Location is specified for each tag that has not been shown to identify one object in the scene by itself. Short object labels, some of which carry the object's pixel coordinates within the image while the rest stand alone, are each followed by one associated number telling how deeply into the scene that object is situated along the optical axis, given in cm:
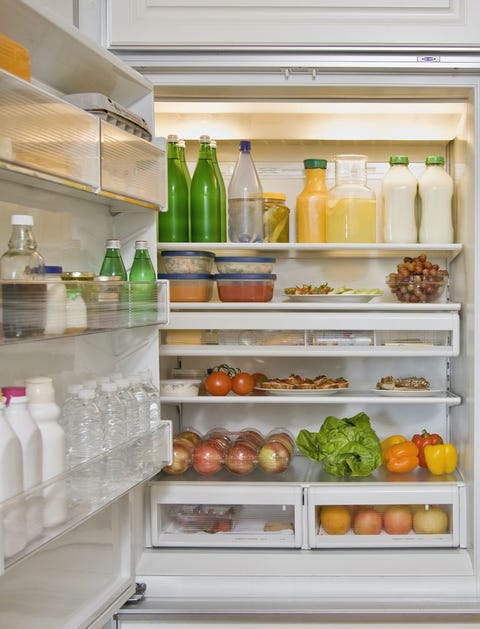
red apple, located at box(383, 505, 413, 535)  205
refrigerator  157
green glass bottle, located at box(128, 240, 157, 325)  151
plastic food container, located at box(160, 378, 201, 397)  207
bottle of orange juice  214
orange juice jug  210
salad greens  205
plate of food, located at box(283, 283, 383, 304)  206
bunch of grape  207
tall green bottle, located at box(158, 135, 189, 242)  207
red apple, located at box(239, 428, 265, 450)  215
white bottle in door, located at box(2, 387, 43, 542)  112
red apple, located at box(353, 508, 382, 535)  205
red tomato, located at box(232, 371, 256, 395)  212
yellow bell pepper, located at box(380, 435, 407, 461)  220
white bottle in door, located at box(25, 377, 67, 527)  122
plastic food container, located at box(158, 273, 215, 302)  204
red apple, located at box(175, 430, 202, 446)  215
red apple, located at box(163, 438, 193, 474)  206
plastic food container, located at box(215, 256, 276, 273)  206
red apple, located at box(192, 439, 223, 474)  207
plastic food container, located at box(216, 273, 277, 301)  206
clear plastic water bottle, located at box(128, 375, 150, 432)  160
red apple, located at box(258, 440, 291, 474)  207
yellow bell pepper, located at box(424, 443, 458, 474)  209
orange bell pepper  212
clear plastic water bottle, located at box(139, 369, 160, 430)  166
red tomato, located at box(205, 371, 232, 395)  211
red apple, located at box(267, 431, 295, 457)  212
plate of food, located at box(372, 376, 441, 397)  210
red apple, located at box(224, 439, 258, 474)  206
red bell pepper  216
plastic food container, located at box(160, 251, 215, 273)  204
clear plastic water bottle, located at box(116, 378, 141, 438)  154
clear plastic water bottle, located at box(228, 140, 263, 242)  210
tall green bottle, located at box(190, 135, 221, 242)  208
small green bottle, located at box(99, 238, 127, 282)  160
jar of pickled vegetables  215
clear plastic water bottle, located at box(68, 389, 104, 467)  139
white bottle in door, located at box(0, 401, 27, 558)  105
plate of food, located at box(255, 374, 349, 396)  209
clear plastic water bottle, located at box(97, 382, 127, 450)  146
